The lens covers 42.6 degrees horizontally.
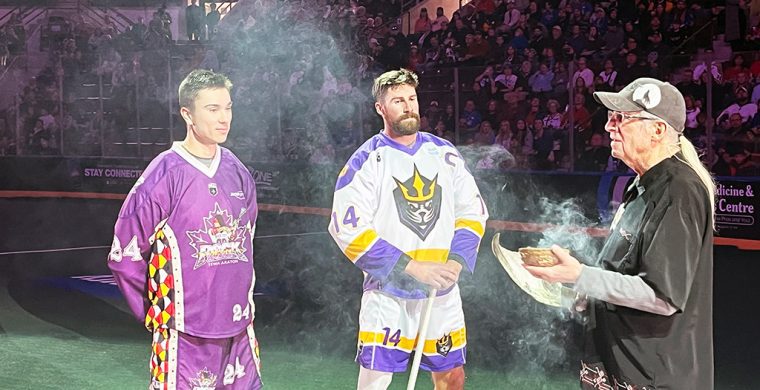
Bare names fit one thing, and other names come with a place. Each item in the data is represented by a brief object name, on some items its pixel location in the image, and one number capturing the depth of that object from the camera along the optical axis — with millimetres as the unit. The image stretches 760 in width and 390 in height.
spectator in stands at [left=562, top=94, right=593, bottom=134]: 12125
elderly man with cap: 3186
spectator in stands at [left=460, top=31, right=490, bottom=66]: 14347
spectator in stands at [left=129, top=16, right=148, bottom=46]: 17672
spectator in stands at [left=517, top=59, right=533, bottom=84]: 12984
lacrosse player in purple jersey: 4266
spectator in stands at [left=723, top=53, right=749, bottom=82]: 11172
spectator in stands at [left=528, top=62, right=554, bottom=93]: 12703
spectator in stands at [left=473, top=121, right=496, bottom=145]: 13008
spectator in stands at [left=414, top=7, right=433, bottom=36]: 16109
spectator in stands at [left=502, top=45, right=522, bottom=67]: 13586
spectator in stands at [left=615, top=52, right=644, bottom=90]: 11922
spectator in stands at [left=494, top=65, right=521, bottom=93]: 13062
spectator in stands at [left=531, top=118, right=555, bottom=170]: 12500
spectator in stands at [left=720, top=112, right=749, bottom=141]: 11047
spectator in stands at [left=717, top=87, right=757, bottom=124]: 10984
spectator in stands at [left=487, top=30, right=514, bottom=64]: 14219
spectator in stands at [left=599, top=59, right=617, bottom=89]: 11945
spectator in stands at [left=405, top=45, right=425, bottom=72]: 14792
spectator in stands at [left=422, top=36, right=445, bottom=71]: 15164
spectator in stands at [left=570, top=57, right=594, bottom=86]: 12180
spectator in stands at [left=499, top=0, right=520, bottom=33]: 14781
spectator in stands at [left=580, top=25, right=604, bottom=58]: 13383
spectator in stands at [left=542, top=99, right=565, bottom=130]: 12391
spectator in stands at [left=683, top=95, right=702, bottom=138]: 11297
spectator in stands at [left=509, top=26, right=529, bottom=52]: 14156
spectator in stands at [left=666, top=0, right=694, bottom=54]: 13148
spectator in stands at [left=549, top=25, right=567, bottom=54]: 13672
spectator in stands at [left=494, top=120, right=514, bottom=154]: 12844
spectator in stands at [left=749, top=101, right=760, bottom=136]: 10906
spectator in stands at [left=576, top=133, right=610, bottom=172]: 12031
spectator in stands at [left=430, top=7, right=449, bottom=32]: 15888
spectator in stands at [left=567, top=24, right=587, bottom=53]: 13517
